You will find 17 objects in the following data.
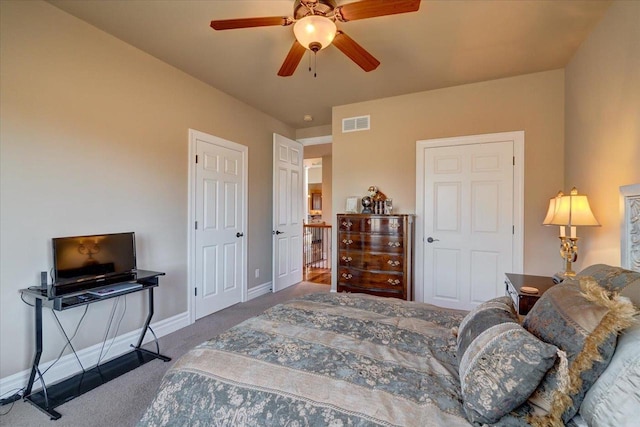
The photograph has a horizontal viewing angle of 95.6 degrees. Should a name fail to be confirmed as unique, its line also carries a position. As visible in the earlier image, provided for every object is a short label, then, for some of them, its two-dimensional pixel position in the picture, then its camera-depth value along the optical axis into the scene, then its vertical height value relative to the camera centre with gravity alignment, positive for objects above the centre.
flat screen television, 2.09 -0.40
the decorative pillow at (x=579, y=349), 0.86 -0.43
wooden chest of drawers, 3.29 -0.52
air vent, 4.08 +1.24
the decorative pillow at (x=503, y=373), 0.87 -0.51
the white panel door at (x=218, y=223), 3.41 -0.17
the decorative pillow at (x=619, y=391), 0.76 -0.50
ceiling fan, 1.70 +1.19
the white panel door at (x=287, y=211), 4.51 -0.02
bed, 0.87 -0.63
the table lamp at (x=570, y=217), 2.15 -0.05
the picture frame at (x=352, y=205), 3.95 +0.07
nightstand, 1.94 -0.56
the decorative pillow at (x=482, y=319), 1.17 -0.46
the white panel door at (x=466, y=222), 3.37 -0.14
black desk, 1.90 -1.28
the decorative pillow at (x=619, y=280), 1.14 -0.31
